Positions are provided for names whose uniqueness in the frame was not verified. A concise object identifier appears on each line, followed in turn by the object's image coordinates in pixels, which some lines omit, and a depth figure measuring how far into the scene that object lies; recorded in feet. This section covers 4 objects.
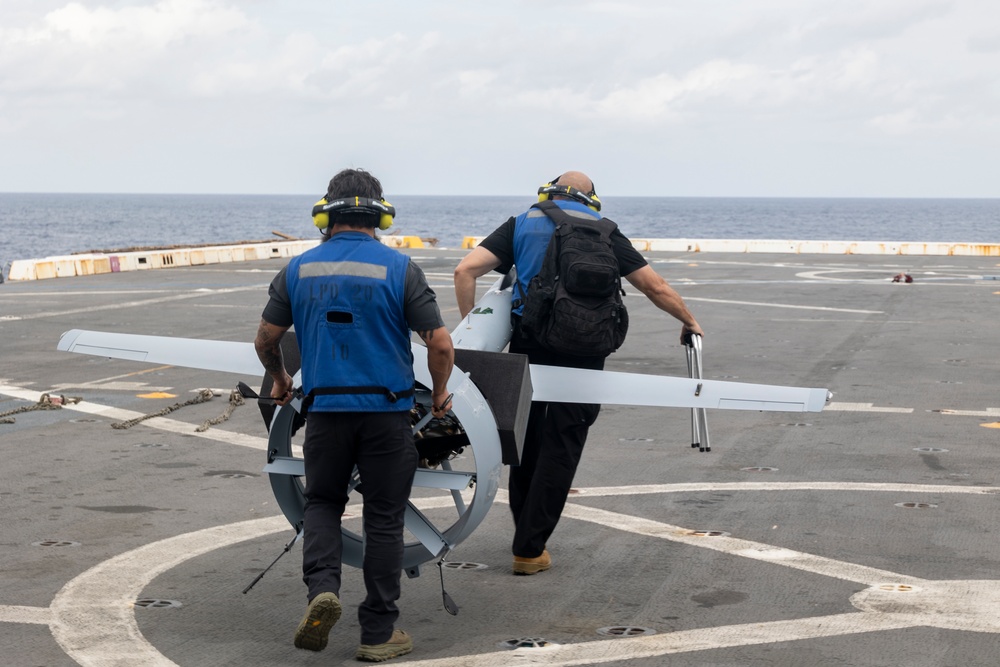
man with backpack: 20.72
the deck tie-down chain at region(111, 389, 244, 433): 34.47
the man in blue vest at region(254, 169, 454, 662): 17.07
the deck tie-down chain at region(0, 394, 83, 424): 36.03
